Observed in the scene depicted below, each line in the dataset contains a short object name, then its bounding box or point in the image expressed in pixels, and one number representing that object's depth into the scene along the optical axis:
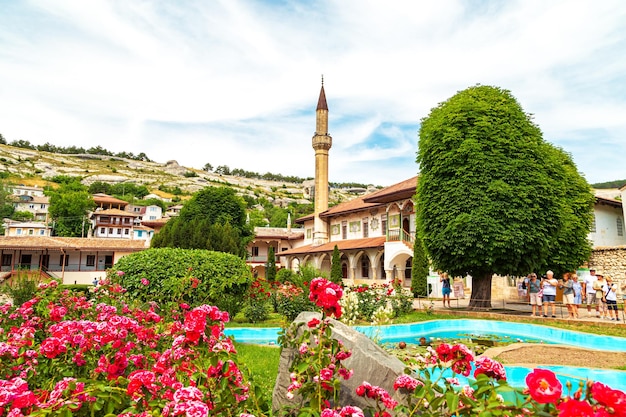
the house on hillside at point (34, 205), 74.25
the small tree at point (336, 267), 26.28
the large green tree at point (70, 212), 63.03
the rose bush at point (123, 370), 1.86
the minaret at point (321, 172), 34.22
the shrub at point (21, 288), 9.38
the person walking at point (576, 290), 12.59
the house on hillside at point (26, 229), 59.47
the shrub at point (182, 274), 9.55
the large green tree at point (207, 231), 25.09
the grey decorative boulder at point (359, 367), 2.94
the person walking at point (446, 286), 15.51
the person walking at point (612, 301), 11.43
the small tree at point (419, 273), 21.39
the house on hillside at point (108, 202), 70.18
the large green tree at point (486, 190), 13.05
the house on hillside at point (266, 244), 41.53
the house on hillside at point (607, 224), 23.70
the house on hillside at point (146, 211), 75.88
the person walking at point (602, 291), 11.99
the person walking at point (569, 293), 12.27
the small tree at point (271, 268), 32.81
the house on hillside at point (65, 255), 30.87
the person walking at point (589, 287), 13.02
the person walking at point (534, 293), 12.88
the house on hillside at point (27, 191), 79.75
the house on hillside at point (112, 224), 61.38
